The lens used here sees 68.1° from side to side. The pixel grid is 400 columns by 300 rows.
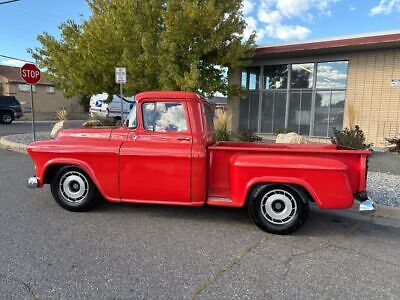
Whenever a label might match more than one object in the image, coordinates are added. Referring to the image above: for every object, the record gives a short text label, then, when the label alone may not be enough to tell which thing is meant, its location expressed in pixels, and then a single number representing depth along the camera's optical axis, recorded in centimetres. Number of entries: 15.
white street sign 816
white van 2135
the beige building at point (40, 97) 3478
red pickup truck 377
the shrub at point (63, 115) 1660
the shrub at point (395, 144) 911
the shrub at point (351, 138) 825
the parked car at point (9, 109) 2145
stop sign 928
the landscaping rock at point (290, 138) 878
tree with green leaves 970
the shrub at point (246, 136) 1043
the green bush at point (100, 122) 1406
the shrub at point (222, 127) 990
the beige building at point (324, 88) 1064
